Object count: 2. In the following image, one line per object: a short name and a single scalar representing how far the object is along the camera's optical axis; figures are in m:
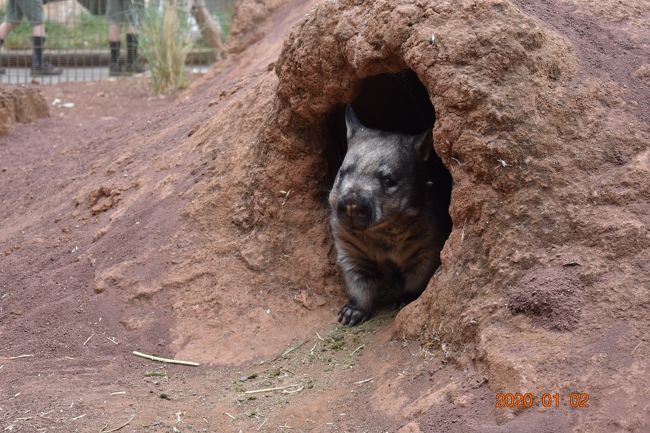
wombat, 5.18
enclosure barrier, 13.28
